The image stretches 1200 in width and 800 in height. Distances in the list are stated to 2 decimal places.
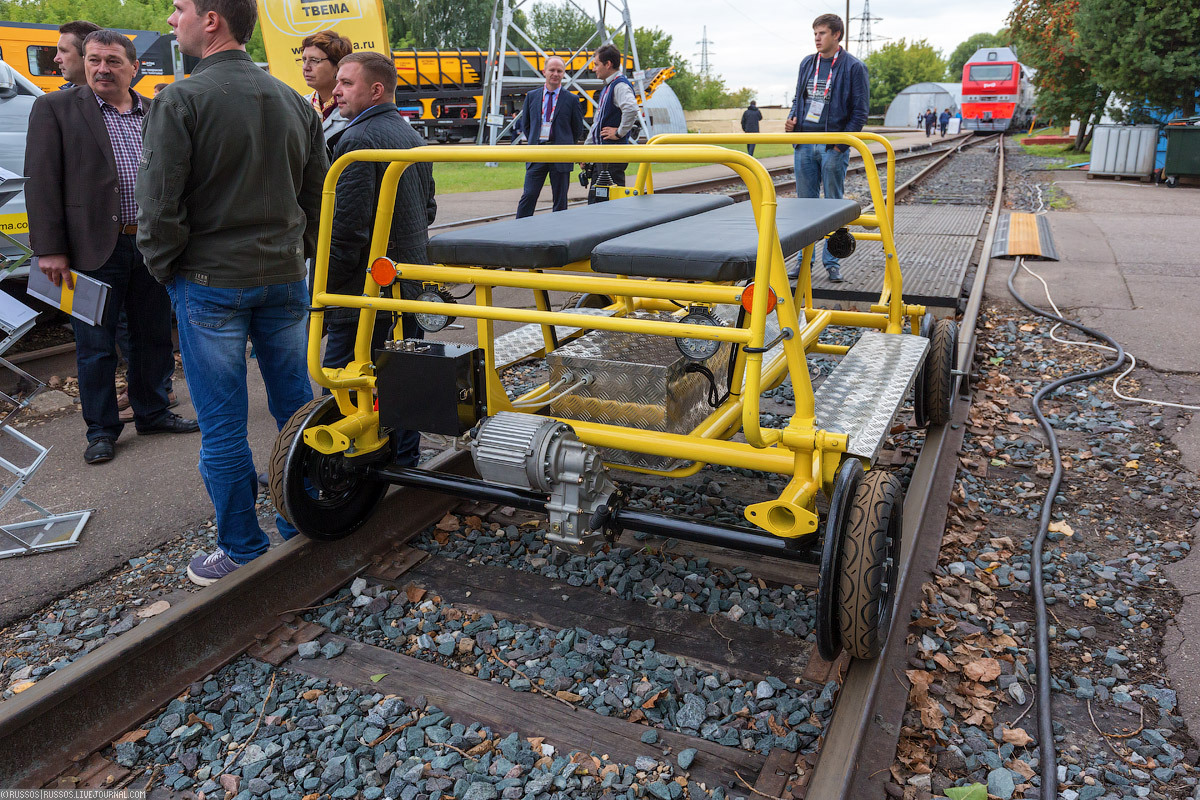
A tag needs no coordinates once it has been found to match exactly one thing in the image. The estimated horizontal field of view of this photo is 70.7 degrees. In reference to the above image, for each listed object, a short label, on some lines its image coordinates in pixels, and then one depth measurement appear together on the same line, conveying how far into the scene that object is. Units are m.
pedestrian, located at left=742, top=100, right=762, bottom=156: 29.82
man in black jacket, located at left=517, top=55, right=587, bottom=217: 9.92
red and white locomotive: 48.50
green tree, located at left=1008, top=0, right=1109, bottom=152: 28.66
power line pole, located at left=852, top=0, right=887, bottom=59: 123.66
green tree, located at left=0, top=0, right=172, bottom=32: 52.81
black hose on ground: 2.46
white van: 6.36
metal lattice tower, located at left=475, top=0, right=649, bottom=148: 25.41
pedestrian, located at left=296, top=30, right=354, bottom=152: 4.49
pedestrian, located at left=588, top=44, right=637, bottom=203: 9.73
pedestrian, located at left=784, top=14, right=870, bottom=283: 8.08
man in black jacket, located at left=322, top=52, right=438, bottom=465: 3.78
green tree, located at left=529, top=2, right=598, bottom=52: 84.50
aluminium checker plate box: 3.51
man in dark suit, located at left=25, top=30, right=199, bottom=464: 4.51
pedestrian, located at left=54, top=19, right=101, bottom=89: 4.97
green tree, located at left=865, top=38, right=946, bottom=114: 108.56
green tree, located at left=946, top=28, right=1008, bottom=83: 147.38
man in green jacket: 3.00
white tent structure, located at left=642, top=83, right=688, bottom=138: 45.66
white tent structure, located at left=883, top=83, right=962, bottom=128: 75.56
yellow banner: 10.68
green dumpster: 19.64
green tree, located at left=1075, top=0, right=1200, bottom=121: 21.06
